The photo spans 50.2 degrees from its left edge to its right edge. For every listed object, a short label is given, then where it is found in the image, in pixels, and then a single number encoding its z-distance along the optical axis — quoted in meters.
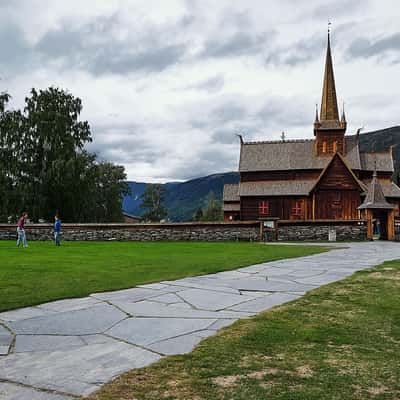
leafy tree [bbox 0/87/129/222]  37.53
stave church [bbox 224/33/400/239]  40.44
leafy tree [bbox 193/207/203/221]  92.97
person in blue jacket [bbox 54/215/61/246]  23.28
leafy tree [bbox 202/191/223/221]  92.00
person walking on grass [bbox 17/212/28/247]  22.05
